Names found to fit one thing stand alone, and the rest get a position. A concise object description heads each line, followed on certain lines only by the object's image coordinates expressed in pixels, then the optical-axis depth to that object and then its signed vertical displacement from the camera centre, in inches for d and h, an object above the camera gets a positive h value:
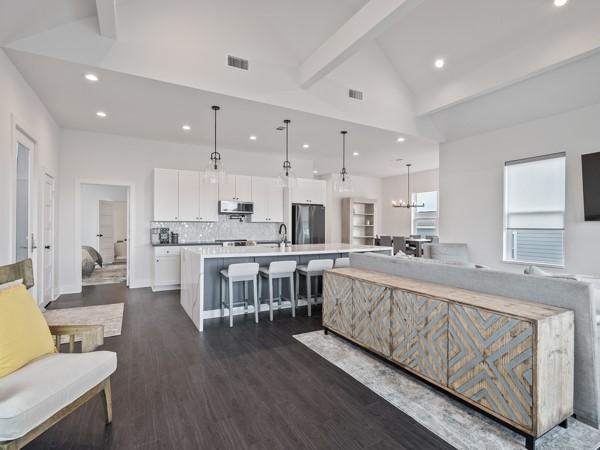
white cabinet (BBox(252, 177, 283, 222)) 277.5 +25.1
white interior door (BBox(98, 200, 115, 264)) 382.6 -5.4
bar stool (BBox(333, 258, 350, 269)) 180.5 -20.1
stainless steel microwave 259.0 +17.2
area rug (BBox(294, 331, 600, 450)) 70.2 -47.8
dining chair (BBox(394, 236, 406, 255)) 327.0 -16.4
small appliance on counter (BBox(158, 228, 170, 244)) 243.2 -6.9
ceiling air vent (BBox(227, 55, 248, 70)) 158.7 +84.5
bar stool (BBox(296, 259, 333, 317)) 169.9 -22.4
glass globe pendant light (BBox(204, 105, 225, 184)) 163.8 +28.9
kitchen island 150.5 -19.5
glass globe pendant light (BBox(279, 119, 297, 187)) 186.2 +29.3
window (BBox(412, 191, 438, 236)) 374.9 +15.4
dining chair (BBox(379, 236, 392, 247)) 334.3 -14.3
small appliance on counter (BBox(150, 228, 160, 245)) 243.8 -5.7
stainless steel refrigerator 297.9 +3.5
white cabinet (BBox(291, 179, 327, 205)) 299.9 +34.5
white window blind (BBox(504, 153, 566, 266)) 184.5 +11.1
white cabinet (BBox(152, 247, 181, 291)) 229.6 -30.4
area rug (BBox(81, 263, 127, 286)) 264.8 -44.7
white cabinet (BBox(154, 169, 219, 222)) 236.4 +23.8
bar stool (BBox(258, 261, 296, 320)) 160.9 -23.1
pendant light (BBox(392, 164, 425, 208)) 360.2 +28.9
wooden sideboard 67.7 -30.3
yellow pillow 67.4 -24.1
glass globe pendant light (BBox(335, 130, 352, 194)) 193.4 +26.9
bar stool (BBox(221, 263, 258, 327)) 149.0 -22.5
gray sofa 72.1 -18.0
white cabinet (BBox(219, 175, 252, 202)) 262.2 +33.1
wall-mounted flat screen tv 163.2 +22.6
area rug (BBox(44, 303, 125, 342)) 151.5 -46.7
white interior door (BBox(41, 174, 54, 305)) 183.3 -8.5
